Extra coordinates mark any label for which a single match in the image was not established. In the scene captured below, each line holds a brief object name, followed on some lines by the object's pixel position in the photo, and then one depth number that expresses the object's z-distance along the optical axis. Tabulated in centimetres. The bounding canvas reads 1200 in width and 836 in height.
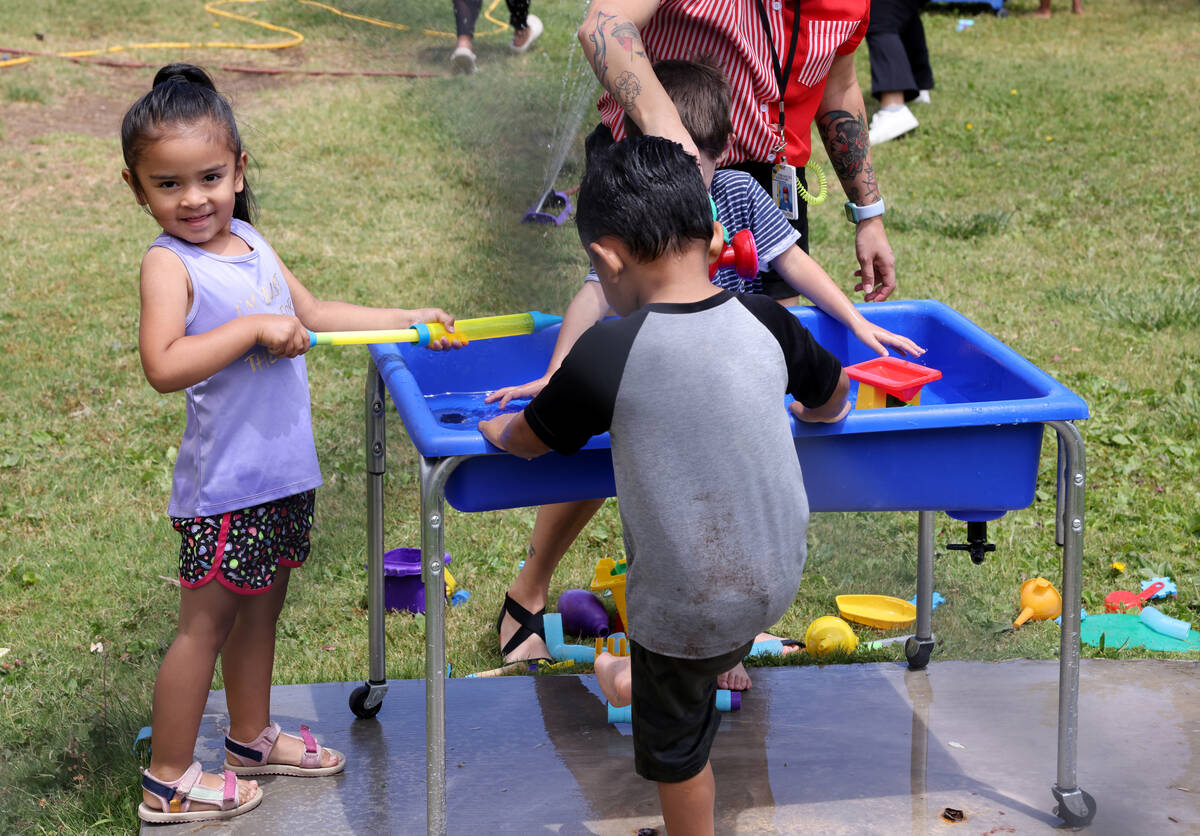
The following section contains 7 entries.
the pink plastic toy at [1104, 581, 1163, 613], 702
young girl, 454
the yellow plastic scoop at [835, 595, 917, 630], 691
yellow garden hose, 1909
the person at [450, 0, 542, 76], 1995
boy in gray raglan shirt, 390
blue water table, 432
